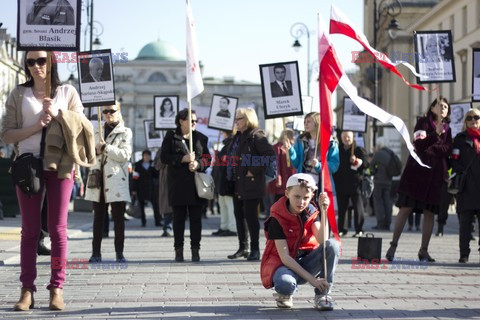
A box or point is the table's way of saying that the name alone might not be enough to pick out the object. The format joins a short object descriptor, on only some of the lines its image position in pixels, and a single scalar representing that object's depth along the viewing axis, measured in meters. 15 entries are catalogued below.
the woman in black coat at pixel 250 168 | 12.79
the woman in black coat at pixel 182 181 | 12.72
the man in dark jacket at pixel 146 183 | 23.01
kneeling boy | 8.05
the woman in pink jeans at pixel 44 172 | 8.05
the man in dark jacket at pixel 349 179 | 18.23
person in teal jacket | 13.48
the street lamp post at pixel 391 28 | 30.75
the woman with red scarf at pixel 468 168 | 12.71
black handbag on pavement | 12.15
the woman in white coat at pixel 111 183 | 12.34
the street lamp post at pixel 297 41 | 40.31
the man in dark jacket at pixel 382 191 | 21.20
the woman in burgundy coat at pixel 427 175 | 12.62
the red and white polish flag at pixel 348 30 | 8.46
